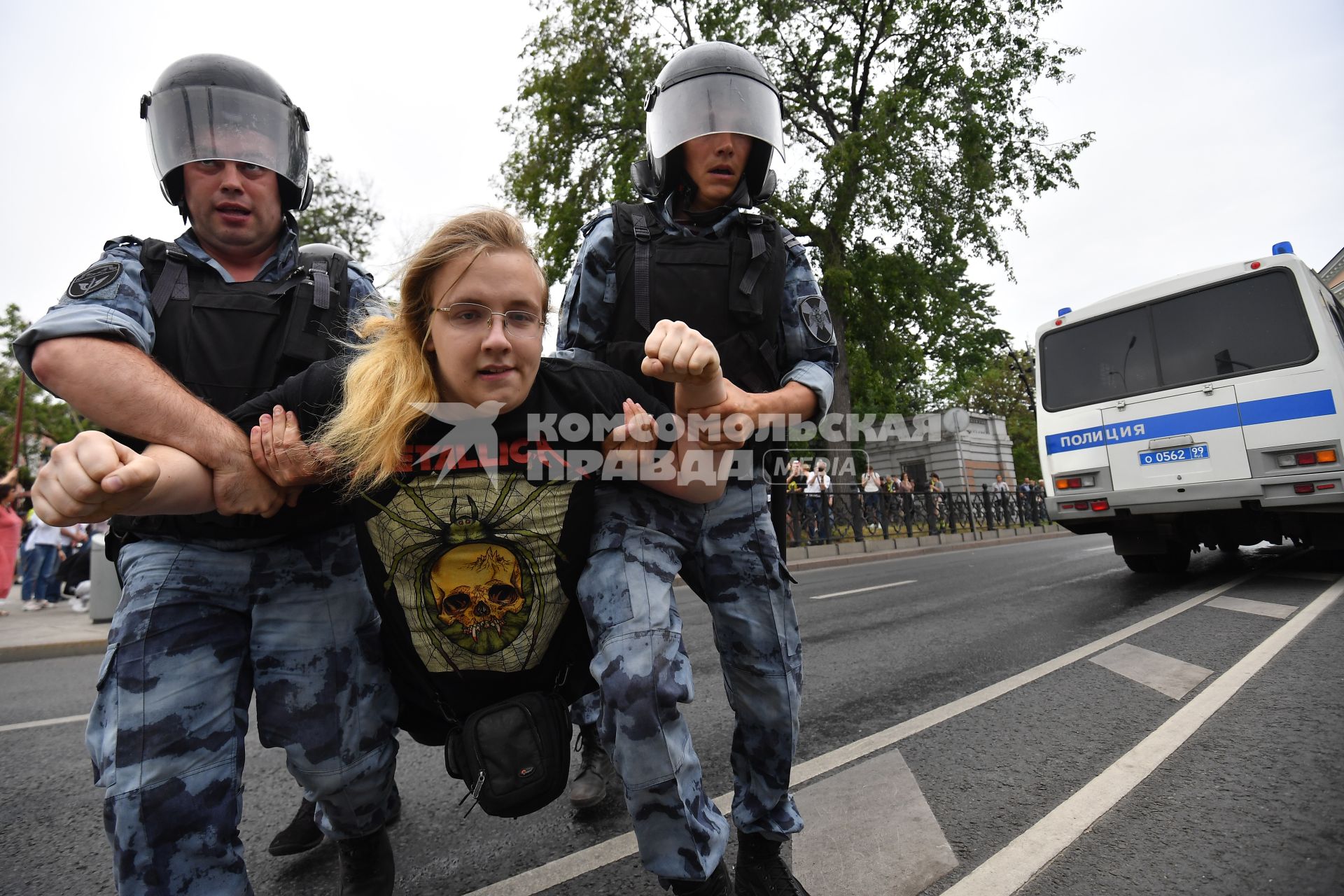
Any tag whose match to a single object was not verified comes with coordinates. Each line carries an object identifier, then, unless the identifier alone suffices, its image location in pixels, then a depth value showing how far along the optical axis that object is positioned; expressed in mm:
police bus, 6324
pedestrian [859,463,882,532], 15711
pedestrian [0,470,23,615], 8461
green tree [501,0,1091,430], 15055
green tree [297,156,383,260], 21109
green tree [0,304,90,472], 31219
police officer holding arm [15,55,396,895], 1399
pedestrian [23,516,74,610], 10039
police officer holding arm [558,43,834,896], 1479
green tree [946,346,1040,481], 40188
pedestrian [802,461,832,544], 14055
